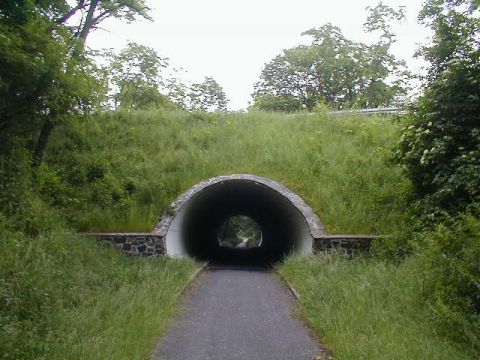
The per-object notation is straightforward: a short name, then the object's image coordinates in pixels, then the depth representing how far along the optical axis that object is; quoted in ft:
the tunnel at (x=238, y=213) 44.21
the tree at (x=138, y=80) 94.12
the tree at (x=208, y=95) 133.70
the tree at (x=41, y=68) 33.55
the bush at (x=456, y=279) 20.14
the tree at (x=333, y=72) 101.86
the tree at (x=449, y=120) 31.55
